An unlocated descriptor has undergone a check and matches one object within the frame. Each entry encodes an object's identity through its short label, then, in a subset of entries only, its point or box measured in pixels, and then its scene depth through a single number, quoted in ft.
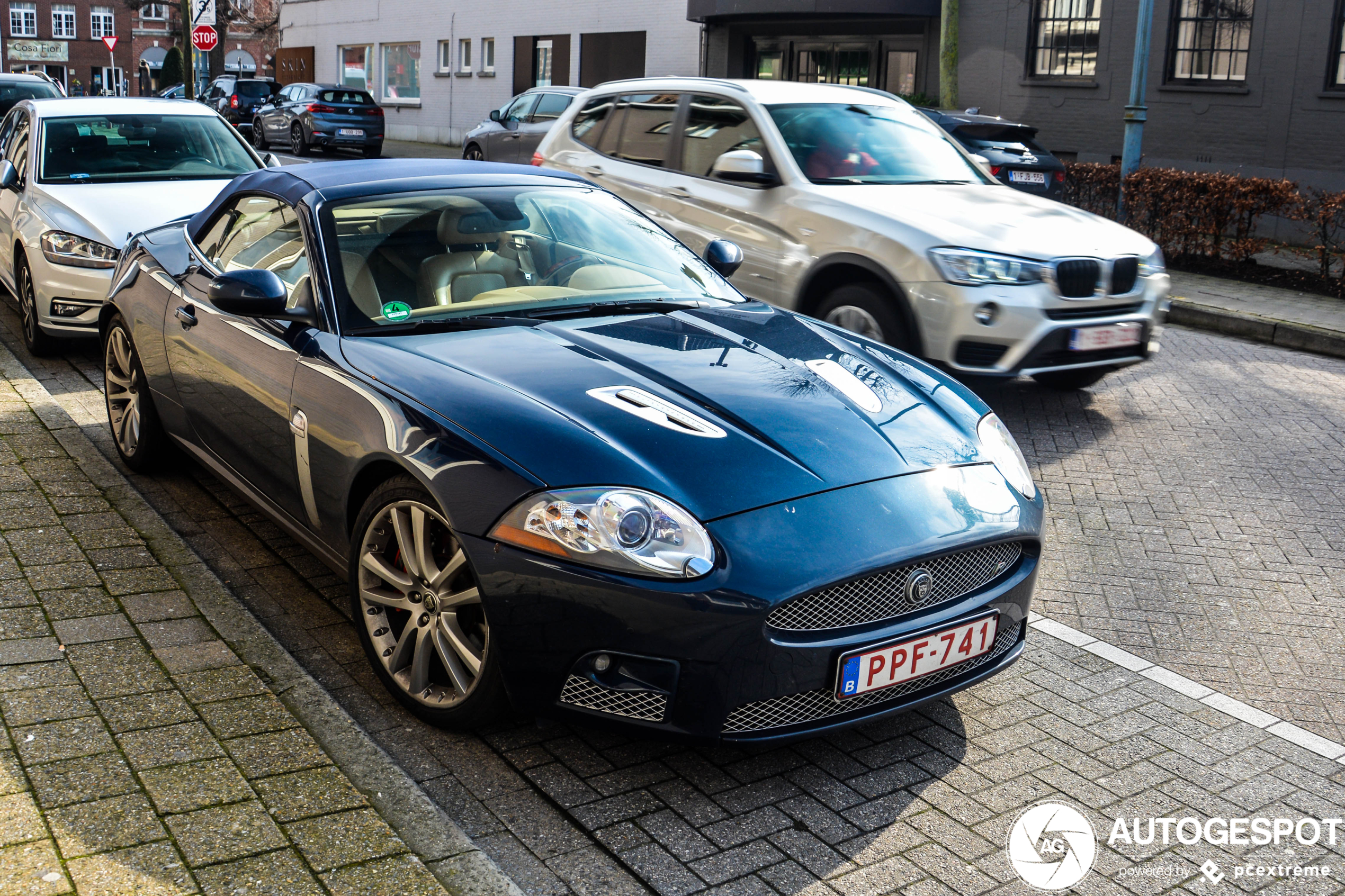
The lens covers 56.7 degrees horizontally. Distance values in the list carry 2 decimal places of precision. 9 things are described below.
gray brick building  55.67
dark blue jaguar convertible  10.03
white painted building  95.86
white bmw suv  21.75
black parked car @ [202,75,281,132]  112.98
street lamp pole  46.52
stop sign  94.17
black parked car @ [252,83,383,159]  91.45
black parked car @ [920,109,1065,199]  44.96
